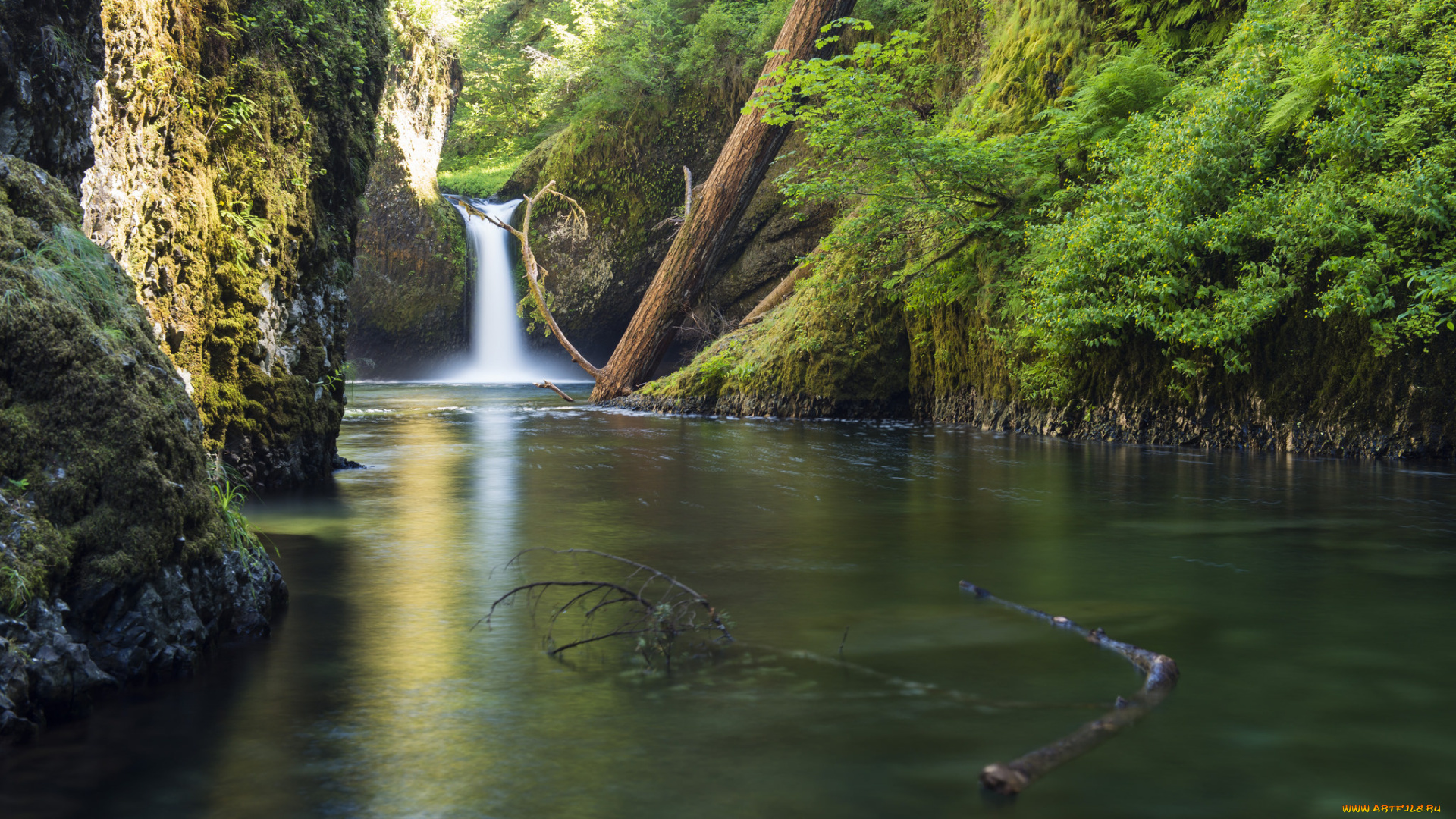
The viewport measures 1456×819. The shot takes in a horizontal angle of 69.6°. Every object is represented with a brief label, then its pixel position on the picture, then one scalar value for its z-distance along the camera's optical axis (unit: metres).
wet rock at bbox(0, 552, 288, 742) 2.98
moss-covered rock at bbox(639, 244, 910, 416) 15.61
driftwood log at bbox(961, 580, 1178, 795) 2.69
